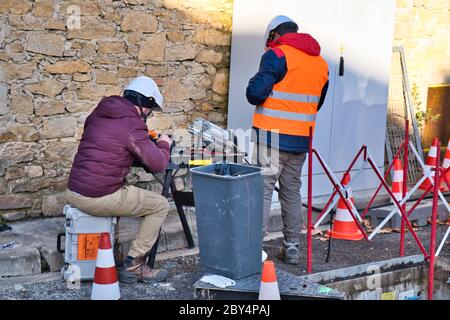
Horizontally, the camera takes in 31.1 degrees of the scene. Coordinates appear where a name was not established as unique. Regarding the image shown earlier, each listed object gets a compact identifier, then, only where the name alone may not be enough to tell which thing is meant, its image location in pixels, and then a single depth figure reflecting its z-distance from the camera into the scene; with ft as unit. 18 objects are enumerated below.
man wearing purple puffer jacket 18.08
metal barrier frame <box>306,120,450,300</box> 19.54
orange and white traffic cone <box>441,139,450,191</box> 28.78
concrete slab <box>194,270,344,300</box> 17.31
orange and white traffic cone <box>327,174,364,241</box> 23.73
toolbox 18.45
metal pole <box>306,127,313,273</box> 19.43
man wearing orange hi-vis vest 19.66
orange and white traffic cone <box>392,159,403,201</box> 23.86
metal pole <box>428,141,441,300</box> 19.30
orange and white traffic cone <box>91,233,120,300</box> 17.26
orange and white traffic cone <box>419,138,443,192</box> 28.63
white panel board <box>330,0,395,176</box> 26.76
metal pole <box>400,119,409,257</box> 20.99
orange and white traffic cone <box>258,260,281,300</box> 16.37
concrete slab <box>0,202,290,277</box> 19.24
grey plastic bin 17.95
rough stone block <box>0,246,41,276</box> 18.97
